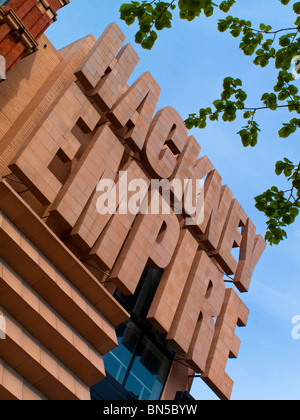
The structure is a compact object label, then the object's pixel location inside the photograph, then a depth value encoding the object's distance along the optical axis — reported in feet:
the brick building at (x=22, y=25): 65.92
